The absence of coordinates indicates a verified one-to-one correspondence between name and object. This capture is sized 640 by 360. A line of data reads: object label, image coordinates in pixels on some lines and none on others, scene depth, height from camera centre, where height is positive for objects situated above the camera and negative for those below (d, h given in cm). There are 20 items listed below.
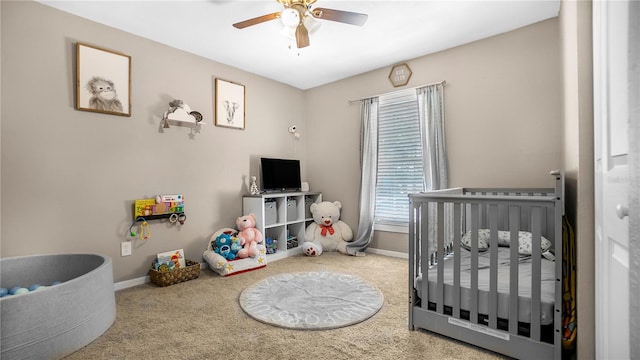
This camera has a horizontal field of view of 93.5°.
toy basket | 267 -87
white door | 78 -1
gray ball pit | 147 -70
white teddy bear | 391 -68
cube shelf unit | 352 -45
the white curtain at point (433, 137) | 315 +44
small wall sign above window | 347 +121
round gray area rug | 199 -93
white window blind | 346 +26
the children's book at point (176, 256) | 288 -74
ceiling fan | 200 +110
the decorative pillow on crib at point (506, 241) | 213 -49
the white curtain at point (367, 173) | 373 +7
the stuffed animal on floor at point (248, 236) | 323 -62
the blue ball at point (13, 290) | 190 -69
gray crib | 146 -60
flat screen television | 376 +7
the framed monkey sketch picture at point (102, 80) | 246 +87
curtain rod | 319 +102
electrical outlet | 269 -60
